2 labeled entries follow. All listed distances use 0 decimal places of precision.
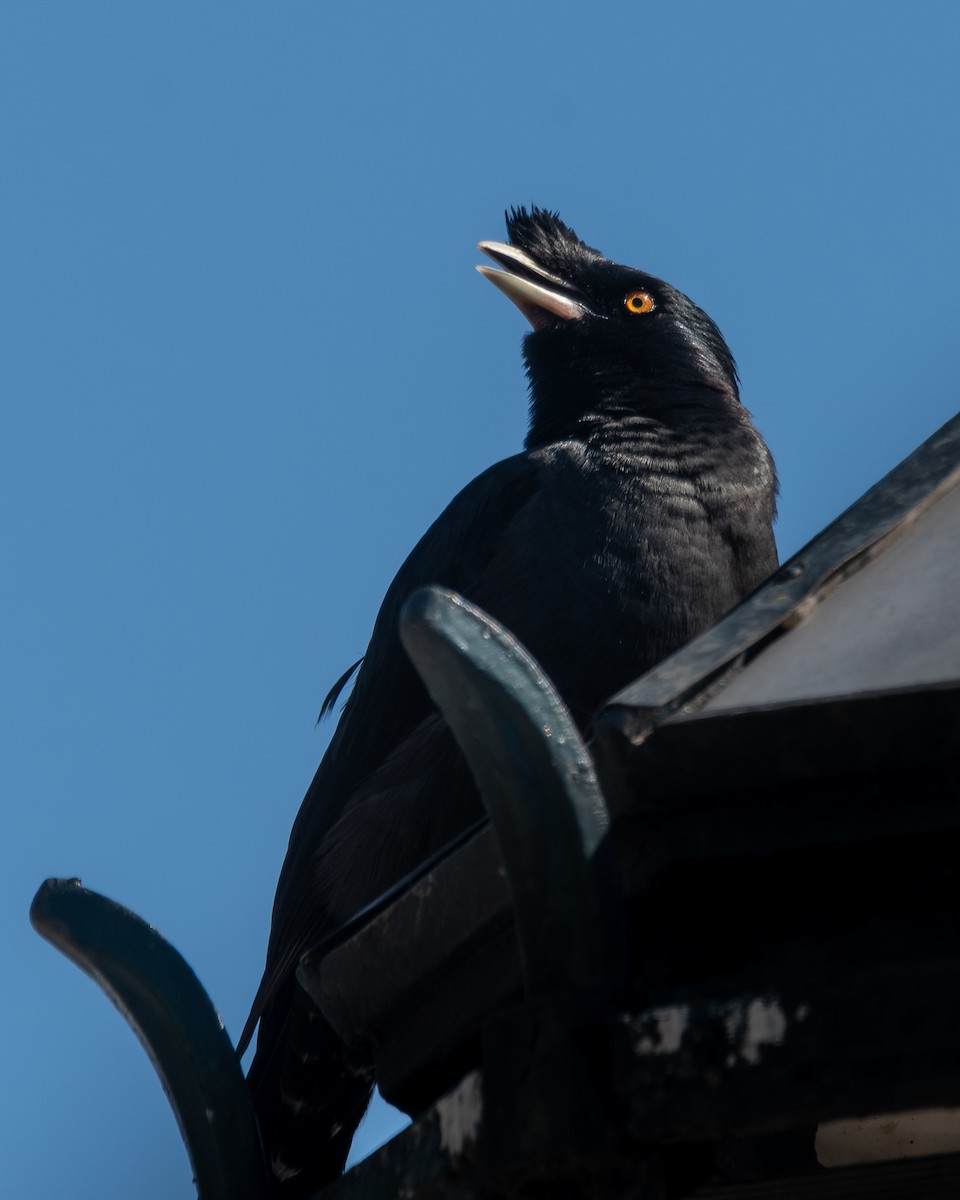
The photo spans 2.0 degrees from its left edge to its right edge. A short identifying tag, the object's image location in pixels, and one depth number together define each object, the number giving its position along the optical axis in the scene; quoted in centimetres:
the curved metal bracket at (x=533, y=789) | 270
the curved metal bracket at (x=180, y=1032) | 349
